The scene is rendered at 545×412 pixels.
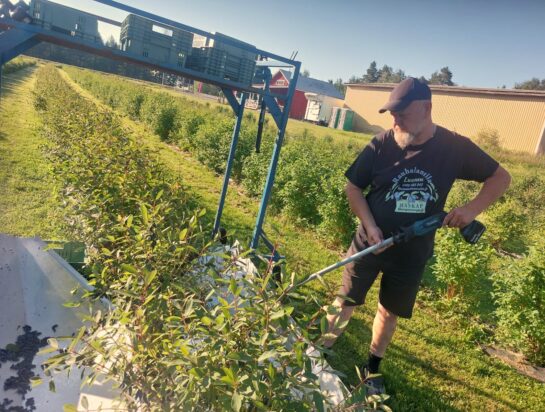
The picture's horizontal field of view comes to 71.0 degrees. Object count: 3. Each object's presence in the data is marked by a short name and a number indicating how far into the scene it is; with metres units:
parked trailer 41.75
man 2.62
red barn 45.66
